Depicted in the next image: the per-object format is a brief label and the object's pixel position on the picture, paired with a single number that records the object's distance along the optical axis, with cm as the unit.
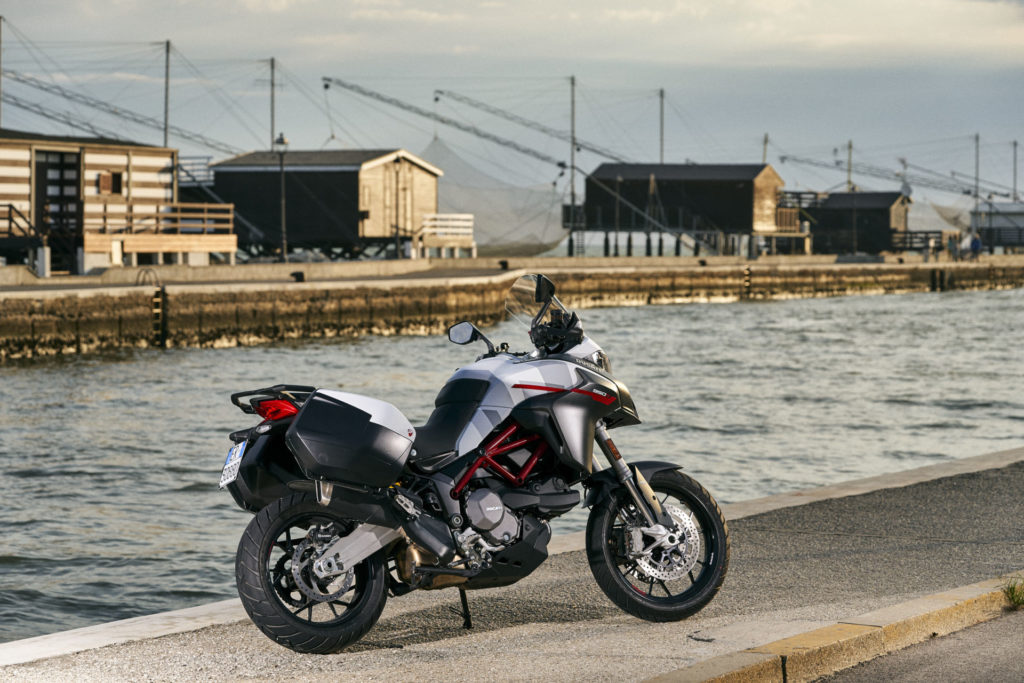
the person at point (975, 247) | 9818
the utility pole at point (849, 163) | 16462
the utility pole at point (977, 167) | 12882
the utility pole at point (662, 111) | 10602
